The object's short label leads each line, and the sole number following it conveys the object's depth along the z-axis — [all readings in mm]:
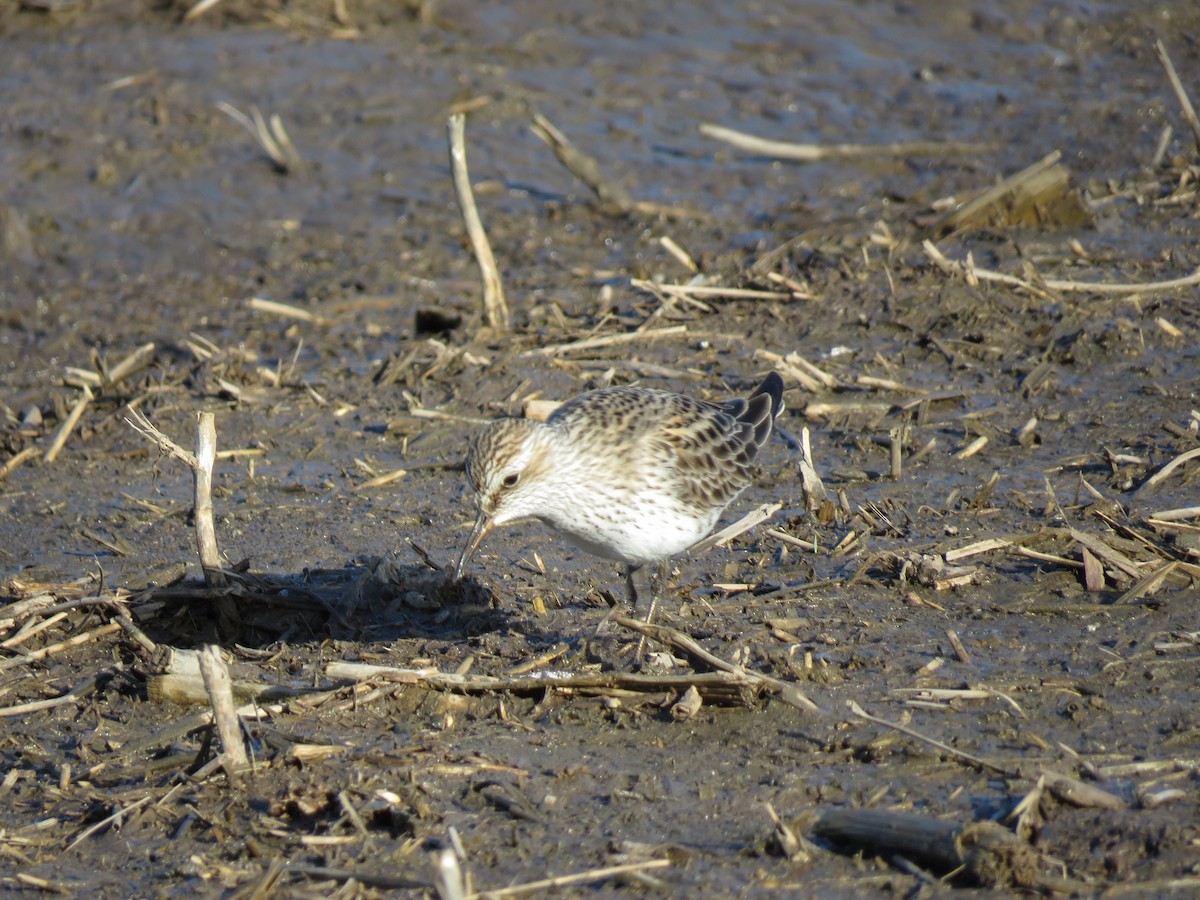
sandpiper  12195
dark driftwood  8930
